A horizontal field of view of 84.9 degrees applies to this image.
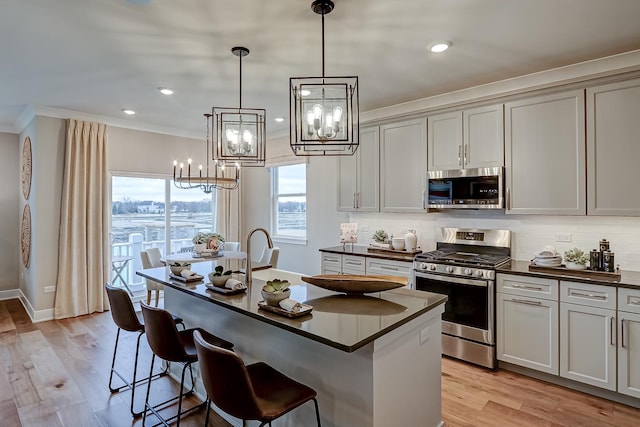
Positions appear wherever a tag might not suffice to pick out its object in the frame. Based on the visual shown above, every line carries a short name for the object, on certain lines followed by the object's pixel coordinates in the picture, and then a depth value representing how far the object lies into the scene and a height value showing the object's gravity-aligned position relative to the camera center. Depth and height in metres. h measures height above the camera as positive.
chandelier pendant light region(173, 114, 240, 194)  4.38 +0.54
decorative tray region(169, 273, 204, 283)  2.60 -0.48
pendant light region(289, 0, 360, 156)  2.11 +0.61
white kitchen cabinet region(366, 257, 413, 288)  3.89 -0.61
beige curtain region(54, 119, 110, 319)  4.77 -0.15
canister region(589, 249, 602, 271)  2.98 -0.40
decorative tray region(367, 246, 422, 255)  4.12 -0.45
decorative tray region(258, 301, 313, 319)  1.79 -0.51
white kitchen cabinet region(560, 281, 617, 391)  2.74 -0.97
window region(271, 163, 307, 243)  5.84 +0.20
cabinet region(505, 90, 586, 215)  3.11 +0.56
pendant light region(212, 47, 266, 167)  2.87 +0.63
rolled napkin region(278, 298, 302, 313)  1.81 -0.48
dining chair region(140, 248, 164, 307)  4.71 -0.64
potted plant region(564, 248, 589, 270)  3.01 -0.39
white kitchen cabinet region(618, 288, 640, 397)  2.63 -0.97
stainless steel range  3.30 -0.71
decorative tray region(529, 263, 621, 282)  2.80 -0.49
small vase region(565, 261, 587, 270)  2.99 -0.45
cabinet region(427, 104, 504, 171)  3.55 +0.81
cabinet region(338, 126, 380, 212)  4.50 +0.50
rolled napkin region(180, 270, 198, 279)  2.65 -0.46
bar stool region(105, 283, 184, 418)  2.56 -0.74
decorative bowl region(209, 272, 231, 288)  2.33 -0.44
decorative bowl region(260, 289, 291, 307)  1.90 -0.45
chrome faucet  2.56 -0.42
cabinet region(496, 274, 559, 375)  3.00 -0.96
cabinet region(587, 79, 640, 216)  2.85 +0.55
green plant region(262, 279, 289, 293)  1.94 -0.40
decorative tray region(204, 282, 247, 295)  2.24 -0.50
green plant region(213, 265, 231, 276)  2.38 -0.40
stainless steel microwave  3.55 +0.28
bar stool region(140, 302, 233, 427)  2.11 -0.79
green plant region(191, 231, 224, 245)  4.83 -0.33
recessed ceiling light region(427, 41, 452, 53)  2.73 +1.34
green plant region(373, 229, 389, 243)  4.55 -0.28
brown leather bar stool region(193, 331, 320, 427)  1.50 -0.82
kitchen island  1.70 -0.77
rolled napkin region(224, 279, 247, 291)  2.28 -0.46
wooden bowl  2.08 -0.42
